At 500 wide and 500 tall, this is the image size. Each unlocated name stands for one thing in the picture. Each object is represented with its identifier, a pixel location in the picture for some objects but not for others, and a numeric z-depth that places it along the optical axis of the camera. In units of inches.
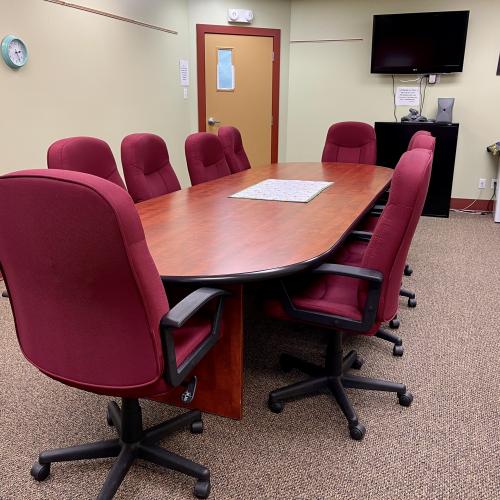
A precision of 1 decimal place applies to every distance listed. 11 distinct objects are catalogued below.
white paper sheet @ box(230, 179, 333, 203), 101.9
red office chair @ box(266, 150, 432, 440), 60.6
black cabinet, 198.4
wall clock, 126.0
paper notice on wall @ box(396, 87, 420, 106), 213.0
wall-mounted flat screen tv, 198.4
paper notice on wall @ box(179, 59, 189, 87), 213.9
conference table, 59.1
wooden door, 219.1
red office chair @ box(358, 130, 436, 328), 100.7
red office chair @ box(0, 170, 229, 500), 40.4
